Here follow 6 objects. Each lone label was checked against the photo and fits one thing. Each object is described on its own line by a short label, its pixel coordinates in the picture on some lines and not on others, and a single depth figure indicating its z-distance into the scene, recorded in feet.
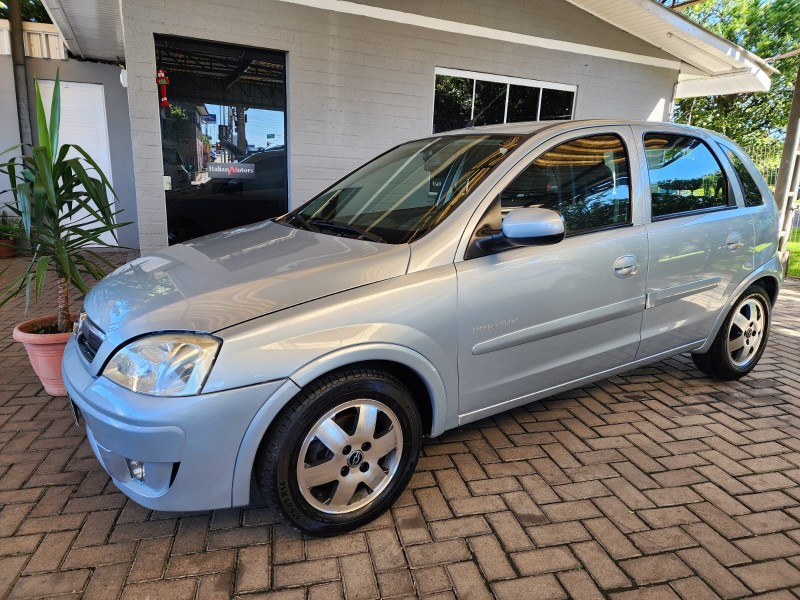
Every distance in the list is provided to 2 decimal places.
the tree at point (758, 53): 61.41
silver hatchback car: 6.41
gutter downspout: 27.02
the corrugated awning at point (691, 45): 23.43
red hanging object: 17.71
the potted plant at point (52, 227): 10.09
